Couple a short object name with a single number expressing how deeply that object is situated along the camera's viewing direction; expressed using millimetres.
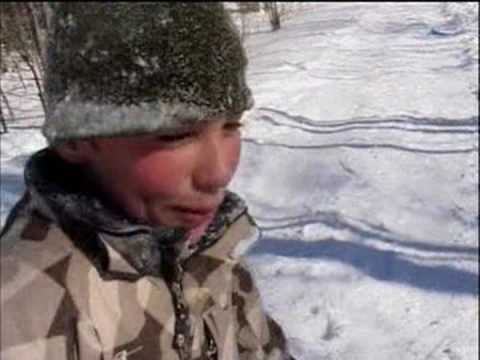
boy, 981
